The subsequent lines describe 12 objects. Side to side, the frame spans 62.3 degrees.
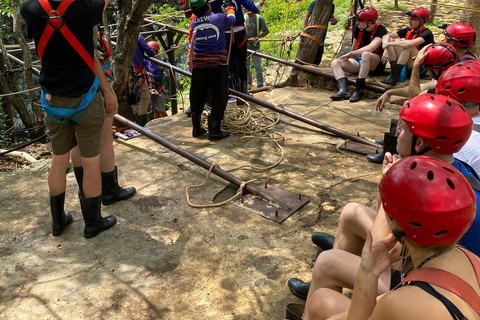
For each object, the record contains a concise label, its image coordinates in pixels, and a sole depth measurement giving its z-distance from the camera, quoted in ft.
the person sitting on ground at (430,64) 11.24
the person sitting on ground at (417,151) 6.25
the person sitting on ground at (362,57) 19.88
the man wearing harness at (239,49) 19.19
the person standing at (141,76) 21.78
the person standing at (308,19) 24.14
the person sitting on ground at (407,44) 18.40
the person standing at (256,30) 25.34
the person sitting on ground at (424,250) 3.92
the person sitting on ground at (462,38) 12.62
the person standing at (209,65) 15.34
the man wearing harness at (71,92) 8.62
